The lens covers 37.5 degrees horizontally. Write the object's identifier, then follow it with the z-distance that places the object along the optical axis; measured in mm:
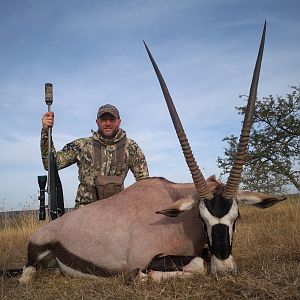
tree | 14734
